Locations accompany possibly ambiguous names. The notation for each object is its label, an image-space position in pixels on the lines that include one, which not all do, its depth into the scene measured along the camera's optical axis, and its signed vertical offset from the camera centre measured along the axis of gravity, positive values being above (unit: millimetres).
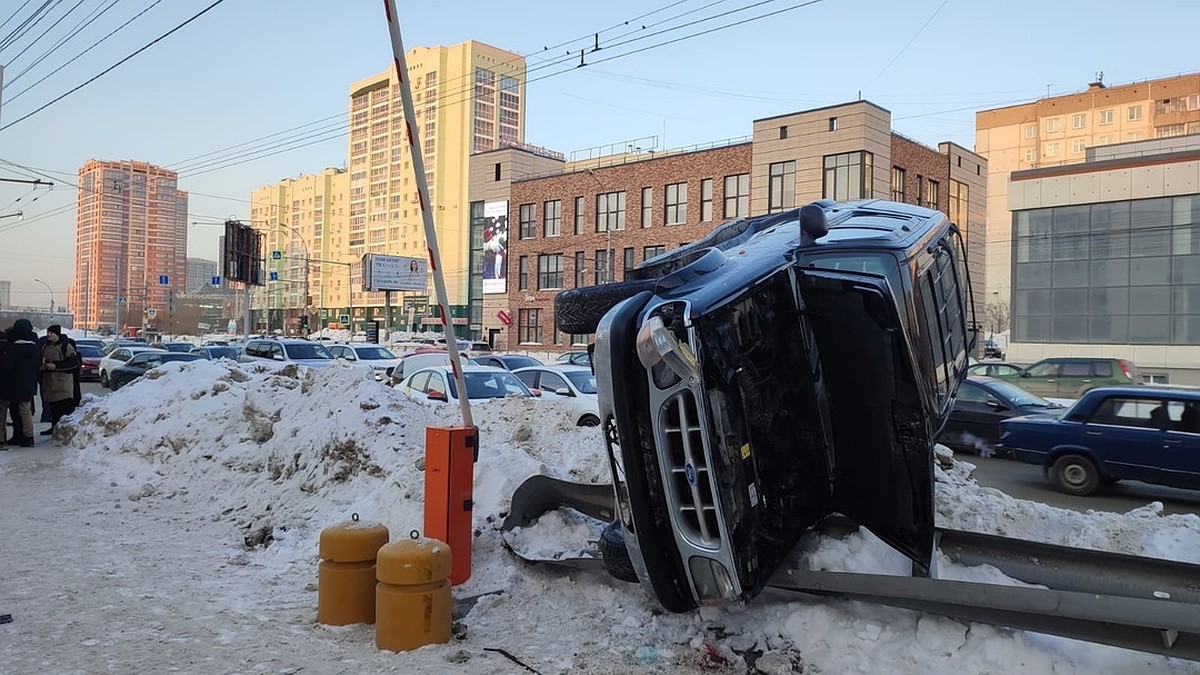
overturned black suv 4188 -331
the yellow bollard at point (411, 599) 4887 -1594
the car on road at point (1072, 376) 24047 -1022
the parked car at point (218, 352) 30594 -1139
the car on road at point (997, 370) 23500 -881
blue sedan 10789 -1338
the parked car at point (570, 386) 15148 -1133
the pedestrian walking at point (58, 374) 13922 -935
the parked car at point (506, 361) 24667 -999
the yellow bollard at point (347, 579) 5309 -1610
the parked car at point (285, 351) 25200 -869
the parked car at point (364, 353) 25828 -926
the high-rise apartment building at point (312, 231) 127250 +14643
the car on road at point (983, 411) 15023 -1294
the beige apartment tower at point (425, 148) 106312 +25003
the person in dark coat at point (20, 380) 12539 -944
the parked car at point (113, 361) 29328 -1476
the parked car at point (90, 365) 32438 -1783
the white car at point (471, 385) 14523 -1034
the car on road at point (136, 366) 25156 -1429
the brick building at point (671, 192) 46375 +8878
